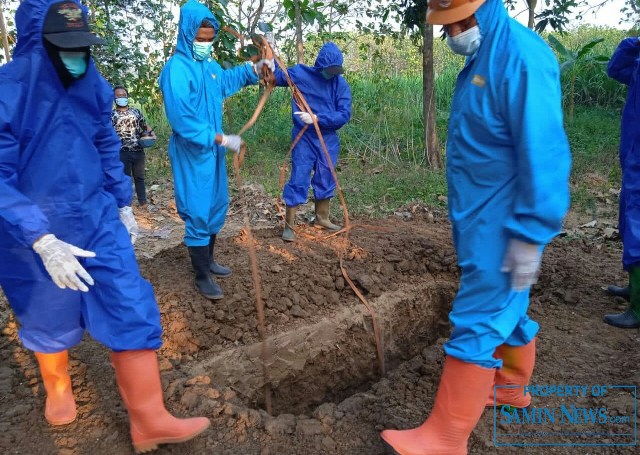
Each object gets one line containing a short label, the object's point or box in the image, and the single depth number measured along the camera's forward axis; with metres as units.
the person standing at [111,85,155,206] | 6.75
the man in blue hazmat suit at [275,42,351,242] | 4.94
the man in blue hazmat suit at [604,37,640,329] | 3.26
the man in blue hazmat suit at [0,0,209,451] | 1.95
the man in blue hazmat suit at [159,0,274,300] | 3.38
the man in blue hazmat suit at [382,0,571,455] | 1.71
